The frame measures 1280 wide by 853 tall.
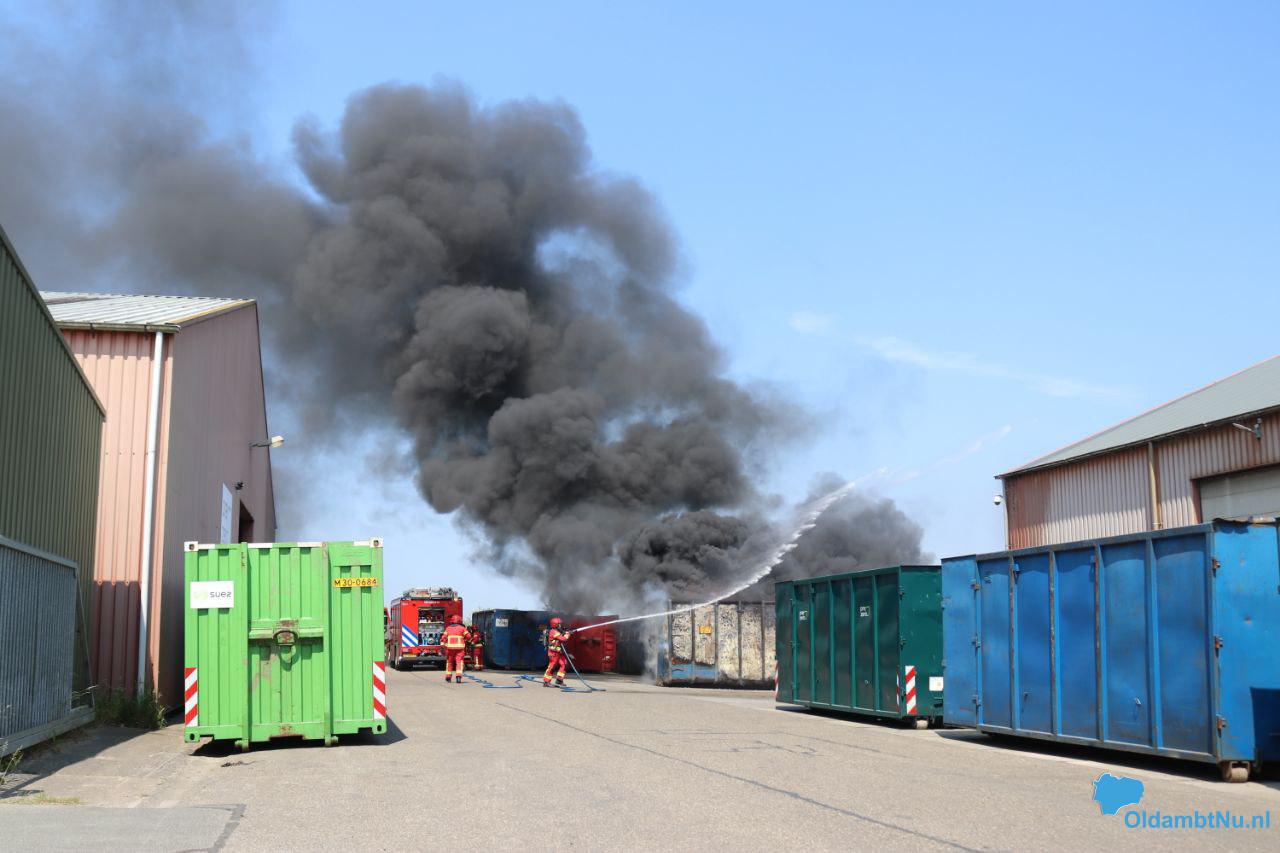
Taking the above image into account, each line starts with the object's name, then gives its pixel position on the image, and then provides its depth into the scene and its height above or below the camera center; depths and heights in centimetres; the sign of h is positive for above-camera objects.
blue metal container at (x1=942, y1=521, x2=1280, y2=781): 1096 -78
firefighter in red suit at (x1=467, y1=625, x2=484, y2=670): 3544 -246
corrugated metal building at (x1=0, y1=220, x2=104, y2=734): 1216 +140
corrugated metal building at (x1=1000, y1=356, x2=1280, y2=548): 1809 +176
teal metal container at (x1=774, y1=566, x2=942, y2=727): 1711 -114
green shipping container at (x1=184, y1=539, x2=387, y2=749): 1328 -79
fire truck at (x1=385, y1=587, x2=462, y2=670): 3744 -152
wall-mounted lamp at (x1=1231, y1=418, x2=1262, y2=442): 1788 +220
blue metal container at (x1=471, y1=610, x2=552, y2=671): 3803 -219
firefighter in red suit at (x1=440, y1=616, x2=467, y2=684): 2714 -169
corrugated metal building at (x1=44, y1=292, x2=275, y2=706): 1711 +169
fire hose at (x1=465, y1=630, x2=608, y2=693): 2495 -253
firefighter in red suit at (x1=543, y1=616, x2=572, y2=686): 2547 -161
